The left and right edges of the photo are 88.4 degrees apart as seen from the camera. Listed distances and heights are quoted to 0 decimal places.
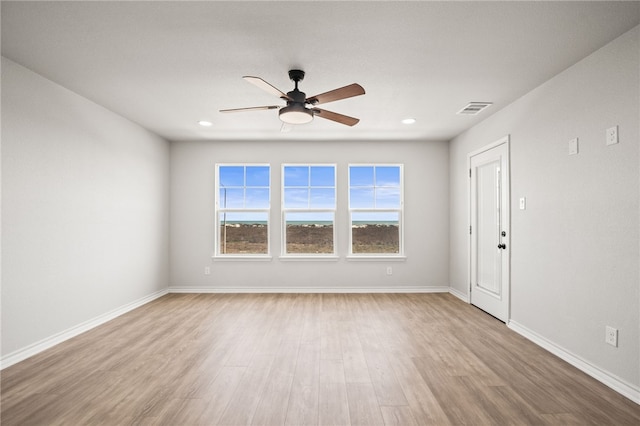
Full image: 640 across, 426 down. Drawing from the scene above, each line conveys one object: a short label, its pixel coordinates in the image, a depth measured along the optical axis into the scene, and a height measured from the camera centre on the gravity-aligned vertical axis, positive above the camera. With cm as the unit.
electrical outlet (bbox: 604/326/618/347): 241 -89
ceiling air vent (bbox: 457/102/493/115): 375 +128
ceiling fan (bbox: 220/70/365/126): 255 +97
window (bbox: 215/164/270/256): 559 +19
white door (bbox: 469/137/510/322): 386 -16
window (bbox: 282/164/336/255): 556 +27
